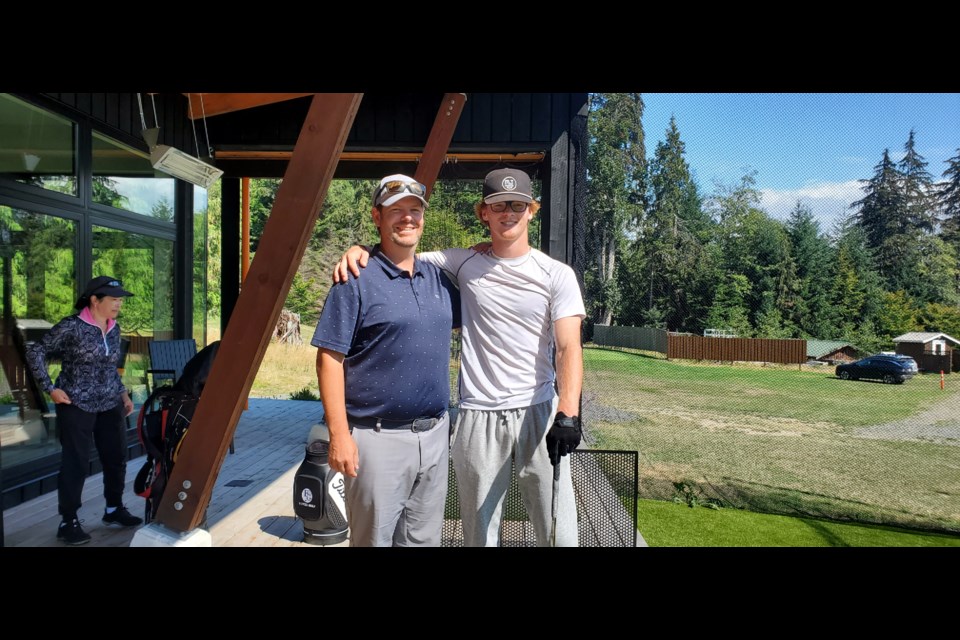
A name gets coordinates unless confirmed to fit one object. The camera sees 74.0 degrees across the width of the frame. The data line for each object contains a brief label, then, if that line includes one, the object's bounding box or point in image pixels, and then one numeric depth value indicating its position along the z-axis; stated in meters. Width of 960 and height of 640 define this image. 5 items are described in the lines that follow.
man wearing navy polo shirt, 1.55
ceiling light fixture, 3.69
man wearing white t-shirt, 1.70
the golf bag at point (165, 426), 2.40
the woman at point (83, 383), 2.63
